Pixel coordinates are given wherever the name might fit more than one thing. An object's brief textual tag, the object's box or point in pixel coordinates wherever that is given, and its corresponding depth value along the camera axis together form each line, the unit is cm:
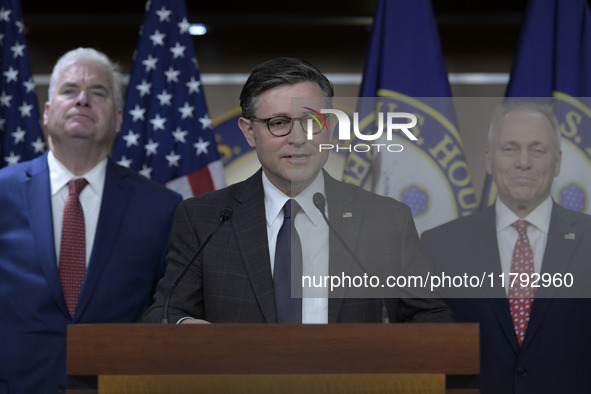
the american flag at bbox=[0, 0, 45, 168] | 755
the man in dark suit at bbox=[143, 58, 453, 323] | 421
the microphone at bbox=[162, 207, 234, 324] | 381
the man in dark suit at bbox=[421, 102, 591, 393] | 454
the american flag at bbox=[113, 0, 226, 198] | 758
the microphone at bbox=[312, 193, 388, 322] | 400
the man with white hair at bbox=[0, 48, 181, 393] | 596
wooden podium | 317
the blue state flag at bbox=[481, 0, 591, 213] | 698
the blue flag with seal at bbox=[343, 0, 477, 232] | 465
